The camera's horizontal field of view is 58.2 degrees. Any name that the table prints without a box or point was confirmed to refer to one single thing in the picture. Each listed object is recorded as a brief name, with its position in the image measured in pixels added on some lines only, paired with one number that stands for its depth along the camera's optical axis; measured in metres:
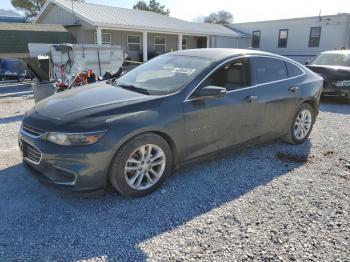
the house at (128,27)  18.19
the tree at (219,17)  64.25
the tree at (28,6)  36.88
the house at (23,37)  15.48
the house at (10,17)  27.88
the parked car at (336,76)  9.22
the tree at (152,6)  44.53
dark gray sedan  3.13
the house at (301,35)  23.17
